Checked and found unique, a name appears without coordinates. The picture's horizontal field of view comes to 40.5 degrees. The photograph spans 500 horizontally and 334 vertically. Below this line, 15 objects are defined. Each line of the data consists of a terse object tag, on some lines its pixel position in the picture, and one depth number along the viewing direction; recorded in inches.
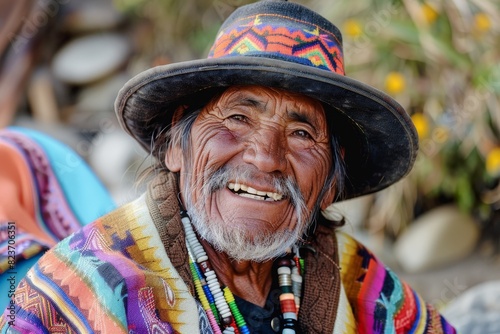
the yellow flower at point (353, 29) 173.0
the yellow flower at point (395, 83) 171.3
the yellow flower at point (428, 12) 171.5
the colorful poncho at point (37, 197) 86.2
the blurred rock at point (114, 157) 222.7
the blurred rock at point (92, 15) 259.4
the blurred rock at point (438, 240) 195.5
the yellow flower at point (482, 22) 164.4
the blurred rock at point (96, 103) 247.9
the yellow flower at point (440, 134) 171.9
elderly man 66.6
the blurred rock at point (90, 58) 253.9
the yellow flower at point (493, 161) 160.9
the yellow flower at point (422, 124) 168.7
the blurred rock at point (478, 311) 114.1
